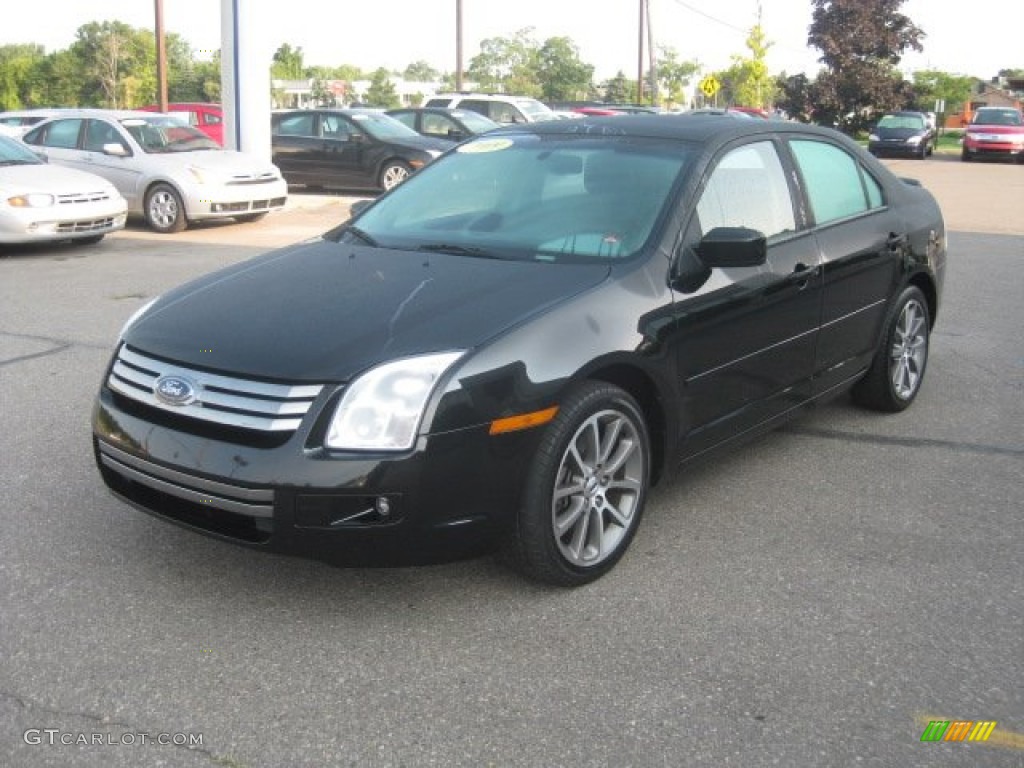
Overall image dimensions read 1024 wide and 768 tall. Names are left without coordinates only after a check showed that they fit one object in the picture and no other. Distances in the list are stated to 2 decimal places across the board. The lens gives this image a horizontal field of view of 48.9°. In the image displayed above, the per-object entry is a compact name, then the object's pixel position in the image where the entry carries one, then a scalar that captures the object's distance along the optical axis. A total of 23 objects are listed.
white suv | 24.78
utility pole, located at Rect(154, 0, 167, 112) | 25.53
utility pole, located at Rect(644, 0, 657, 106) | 41.88
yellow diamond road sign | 34.75
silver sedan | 13.88
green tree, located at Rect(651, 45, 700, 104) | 113.86
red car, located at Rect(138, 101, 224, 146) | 23.94
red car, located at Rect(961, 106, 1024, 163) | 34.12
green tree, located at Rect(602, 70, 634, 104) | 105.69
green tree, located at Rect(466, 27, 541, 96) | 118.12
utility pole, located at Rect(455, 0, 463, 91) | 40.28
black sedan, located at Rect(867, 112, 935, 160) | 35.53
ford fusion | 3.35
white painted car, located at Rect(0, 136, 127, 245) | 11.45
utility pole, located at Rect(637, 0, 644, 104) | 52.34
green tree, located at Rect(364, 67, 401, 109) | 111.75
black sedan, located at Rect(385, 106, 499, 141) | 20.81
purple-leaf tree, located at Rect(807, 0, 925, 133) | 48.41
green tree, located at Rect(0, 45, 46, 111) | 77.25
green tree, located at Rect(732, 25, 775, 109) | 47.88
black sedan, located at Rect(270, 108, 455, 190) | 18.45
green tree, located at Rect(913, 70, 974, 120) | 73.25
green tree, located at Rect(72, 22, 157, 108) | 77.06
